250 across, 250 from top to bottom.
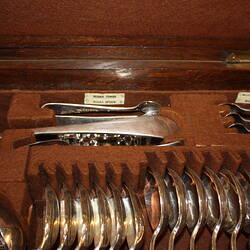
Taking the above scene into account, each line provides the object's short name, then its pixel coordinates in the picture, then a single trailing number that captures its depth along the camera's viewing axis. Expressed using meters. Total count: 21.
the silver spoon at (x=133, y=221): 0.26
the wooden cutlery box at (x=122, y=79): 0.27
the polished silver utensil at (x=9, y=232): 0.24
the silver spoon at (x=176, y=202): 0.27
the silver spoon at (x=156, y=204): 0.26
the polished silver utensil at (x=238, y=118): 0.36
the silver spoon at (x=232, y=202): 0.28
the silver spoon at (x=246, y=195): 0.29
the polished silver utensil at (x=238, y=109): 0.36
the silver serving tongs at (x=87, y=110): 0.34
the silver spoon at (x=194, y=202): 0.27
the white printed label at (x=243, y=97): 0.36
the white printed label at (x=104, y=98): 0.35
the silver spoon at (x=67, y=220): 0.26
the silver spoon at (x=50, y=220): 0.25
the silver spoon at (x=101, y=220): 0.26
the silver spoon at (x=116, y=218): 0.26
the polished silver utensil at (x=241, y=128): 0.35
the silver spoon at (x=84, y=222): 0.26
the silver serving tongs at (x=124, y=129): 0.31
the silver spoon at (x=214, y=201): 0.27
